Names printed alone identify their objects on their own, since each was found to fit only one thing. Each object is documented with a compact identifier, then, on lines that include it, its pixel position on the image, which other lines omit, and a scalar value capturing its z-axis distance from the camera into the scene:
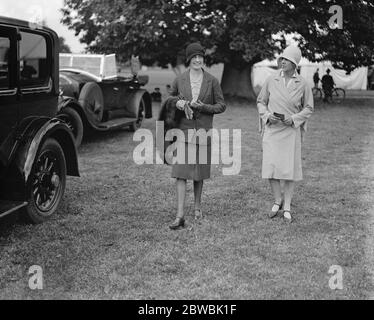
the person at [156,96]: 21.44
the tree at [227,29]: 18.95
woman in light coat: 5.47
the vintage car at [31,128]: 4.86
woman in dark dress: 5.33
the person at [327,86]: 23.59
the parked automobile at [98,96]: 9.56
